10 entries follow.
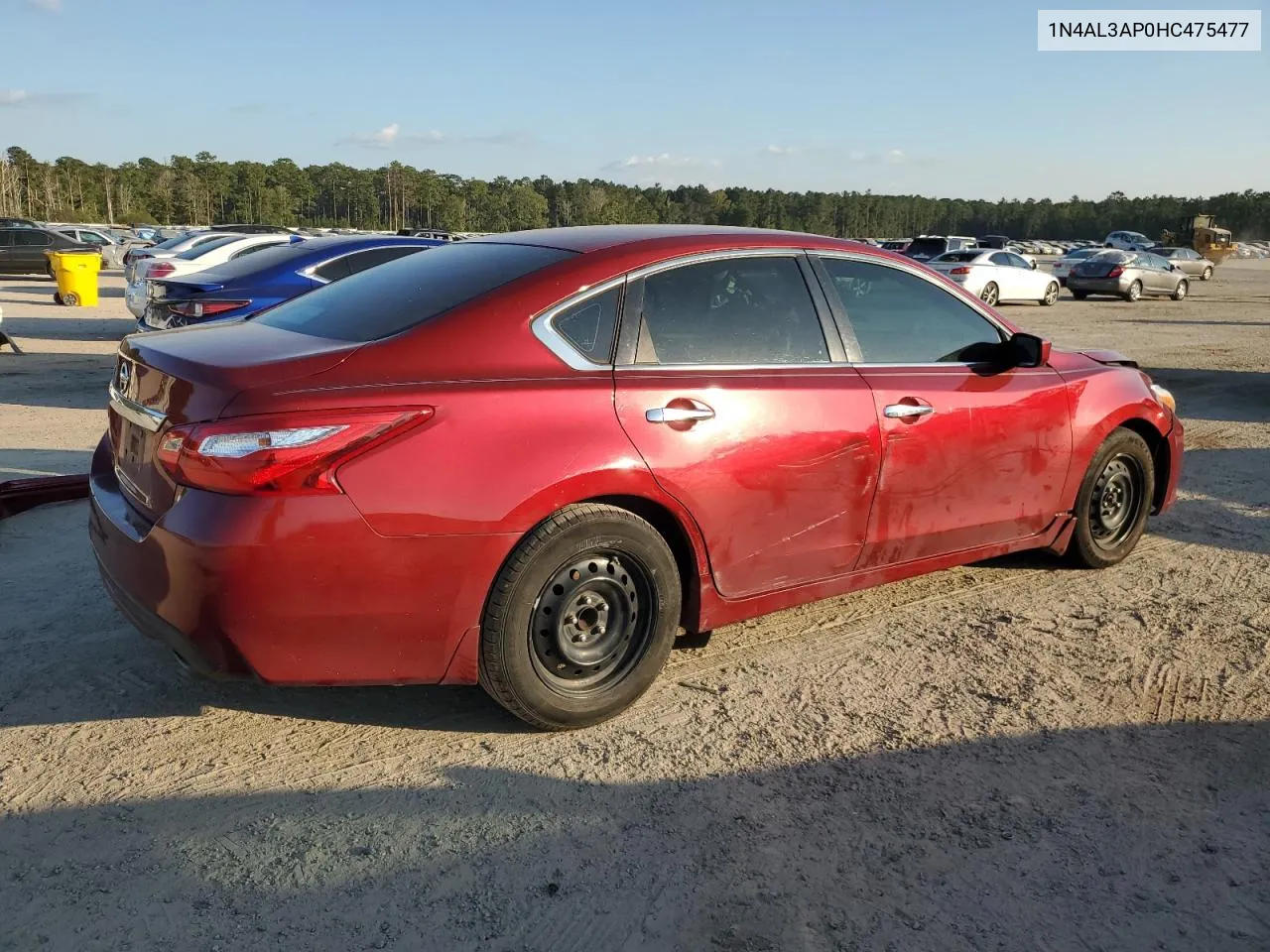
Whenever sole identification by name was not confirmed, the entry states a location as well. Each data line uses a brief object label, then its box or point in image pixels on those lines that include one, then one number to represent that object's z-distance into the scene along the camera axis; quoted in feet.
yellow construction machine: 202.80
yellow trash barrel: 65.98
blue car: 27.94
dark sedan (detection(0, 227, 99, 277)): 89.45
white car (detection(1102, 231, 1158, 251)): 193.86
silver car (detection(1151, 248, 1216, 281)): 144.66
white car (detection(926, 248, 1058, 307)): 81.41
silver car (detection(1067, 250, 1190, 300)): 94.94
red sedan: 9.70
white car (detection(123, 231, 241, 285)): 54.70
